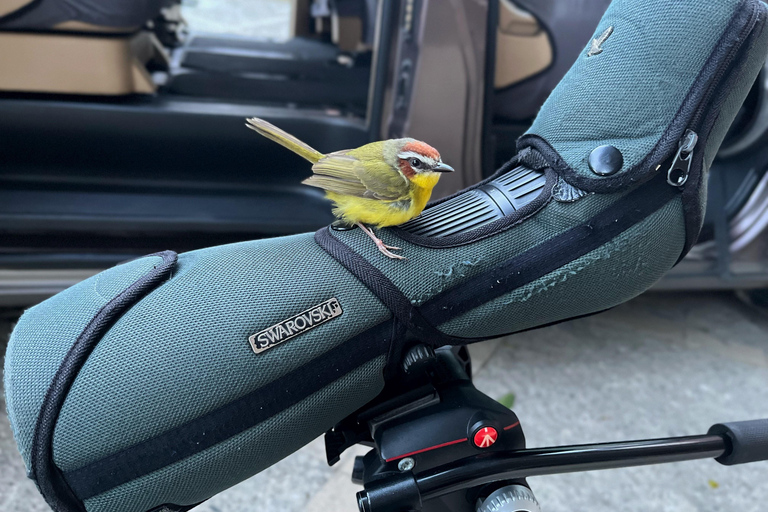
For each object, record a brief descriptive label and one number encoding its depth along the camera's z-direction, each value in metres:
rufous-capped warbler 0.33
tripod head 0.30
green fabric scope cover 0.27
